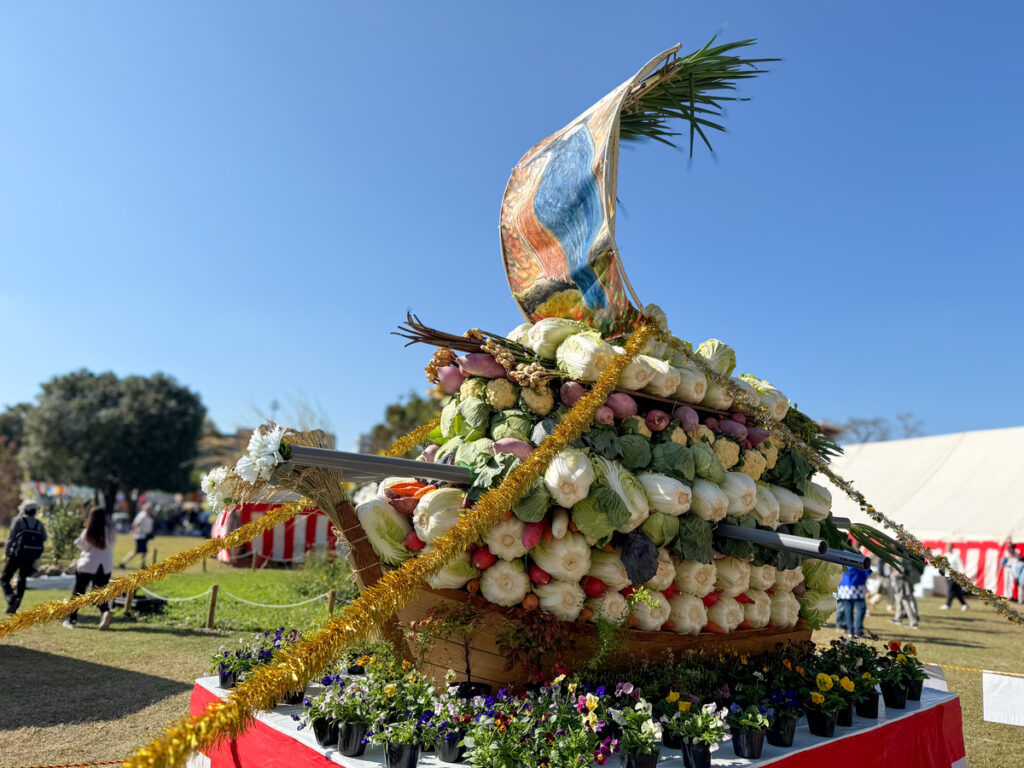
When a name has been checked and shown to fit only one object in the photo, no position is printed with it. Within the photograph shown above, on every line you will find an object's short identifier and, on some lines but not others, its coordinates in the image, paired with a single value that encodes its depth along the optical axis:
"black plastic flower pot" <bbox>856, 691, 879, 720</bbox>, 4.82
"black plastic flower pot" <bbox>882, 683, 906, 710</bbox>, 5.11
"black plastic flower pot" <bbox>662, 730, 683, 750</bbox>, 3.95
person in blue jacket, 11.39
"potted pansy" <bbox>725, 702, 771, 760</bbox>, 3.81
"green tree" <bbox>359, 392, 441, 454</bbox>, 35.09
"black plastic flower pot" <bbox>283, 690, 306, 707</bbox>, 4.37
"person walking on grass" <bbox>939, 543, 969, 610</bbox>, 17.84
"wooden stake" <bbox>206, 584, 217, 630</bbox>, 10.62
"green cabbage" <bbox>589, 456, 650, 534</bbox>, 4.23
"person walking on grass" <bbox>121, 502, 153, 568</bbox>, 16.59
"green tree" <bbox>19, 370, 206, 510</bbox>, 37.62
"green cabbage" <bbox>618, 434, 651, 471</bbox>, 4.58
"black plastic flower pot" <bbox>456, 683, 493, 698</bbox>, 3.97
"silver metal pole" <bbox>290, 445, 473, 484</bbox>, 3.65
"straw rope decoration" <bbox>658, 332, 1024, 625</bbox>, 5.30
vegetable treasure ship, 4.13
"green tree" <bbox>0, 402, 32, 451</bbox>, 47.47
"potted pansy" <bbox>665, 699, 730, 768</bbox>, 3.57
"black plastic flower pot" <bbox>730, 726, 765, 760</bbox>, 3.82
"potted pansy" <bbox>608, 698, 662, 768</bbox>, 3.43
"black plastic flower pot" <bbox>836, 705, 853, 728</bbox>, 4.59
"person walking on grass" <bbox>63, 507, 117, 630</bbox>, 10.30
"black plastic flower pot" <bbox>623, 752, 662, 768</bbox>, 3.43
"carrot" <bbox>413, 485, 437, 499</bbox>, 4.57
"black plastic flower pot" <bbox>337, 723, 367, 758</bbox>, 3.56
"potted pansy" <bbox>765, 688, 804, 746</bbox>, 4.11
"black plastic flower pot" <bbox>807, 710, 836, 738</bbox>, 4.30
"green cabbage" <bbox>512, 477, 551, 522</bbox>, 4.10
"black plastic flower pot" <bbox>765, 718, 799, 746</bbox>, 4.10
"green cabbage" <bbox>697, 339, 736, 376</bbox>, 5.51
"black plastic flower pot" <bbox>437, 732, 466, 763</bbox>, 3.52
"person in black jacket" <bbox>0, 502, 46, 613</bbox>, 9.86
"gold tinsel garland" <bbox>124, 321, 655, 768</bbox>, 2.57
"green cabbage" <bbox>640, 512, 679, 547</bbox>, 4.39
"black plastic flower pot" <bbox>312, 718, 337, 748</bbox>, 3.69
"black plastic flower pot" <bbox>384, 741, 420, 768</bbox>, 3.37
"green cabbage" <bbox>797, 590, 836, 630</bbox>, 5.73
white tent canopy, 18.12
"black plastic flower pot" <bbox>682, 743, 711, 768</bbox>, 3.57
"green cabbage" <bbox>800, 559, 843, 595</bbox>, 5.73
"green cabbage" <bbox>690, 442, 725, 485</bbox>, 4.75
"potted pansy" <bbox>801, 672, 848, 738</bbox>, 4.29
